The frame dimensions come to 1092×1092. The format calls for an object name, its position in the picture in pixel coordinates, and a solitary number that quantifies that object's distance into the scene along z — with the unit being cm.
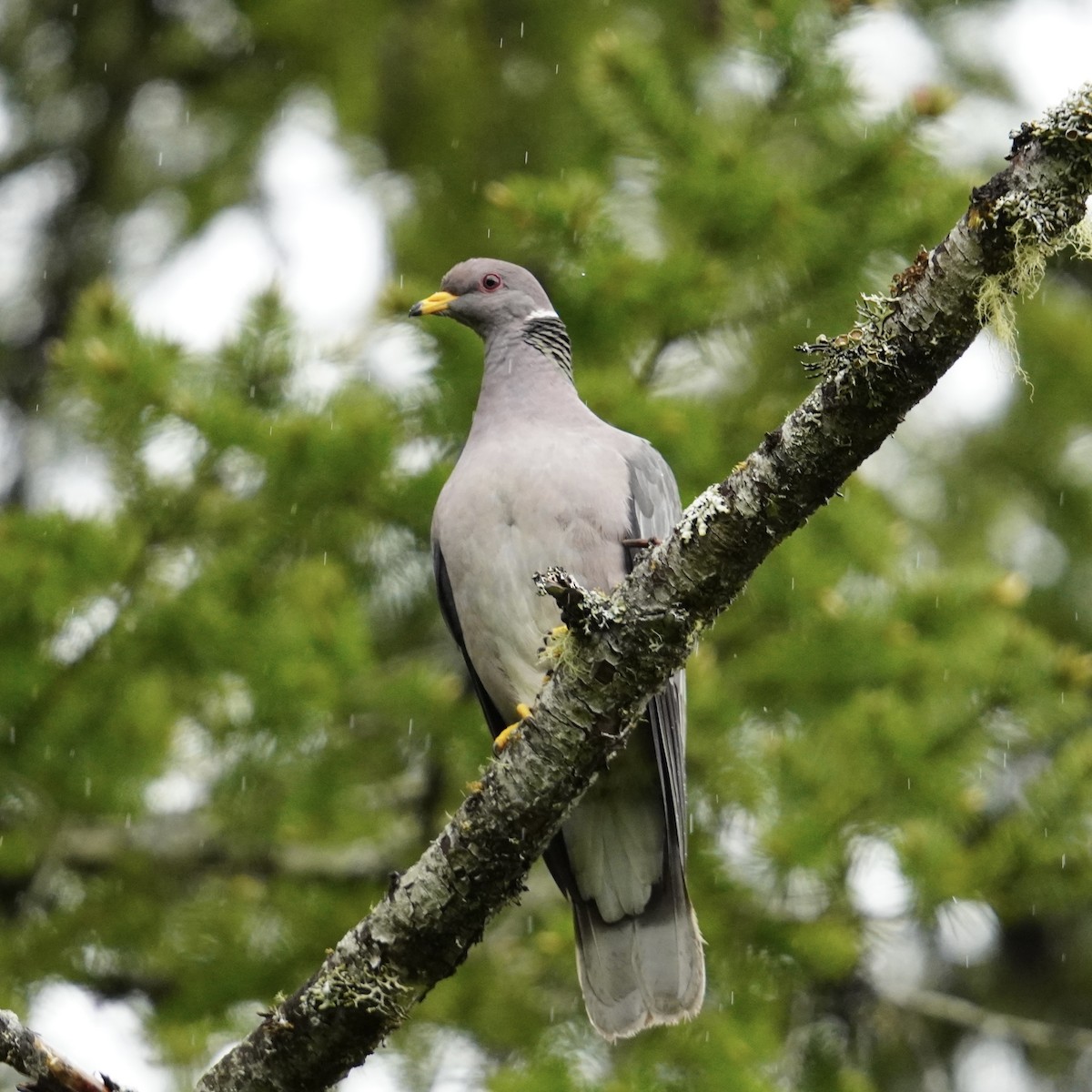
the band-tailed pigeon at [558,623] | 795
